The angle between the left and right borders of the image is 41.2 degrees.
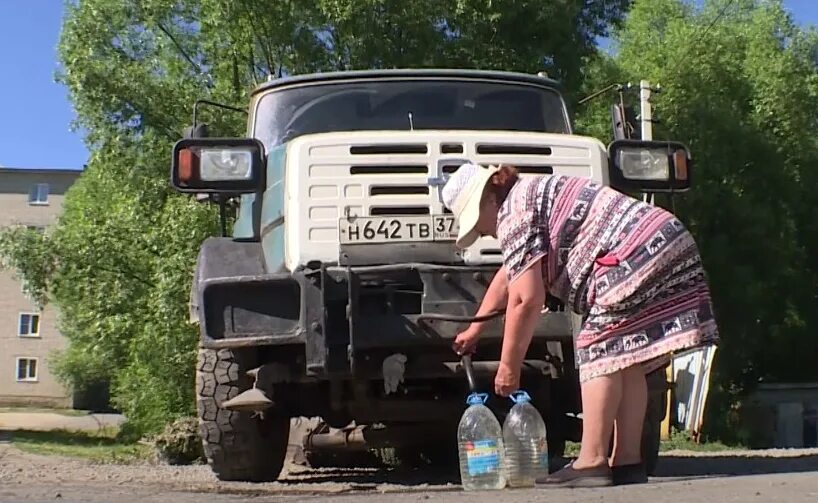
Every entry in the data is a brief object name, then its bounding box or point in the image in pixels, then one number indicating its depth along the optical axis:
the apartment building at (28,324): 59.09
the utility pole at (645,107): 16.73
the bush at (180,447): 10.60
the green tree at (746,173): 22.70
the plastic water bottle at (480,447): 5.14
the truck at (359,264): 5.68
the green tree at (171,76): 16.52
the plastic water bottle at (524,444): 5.29
